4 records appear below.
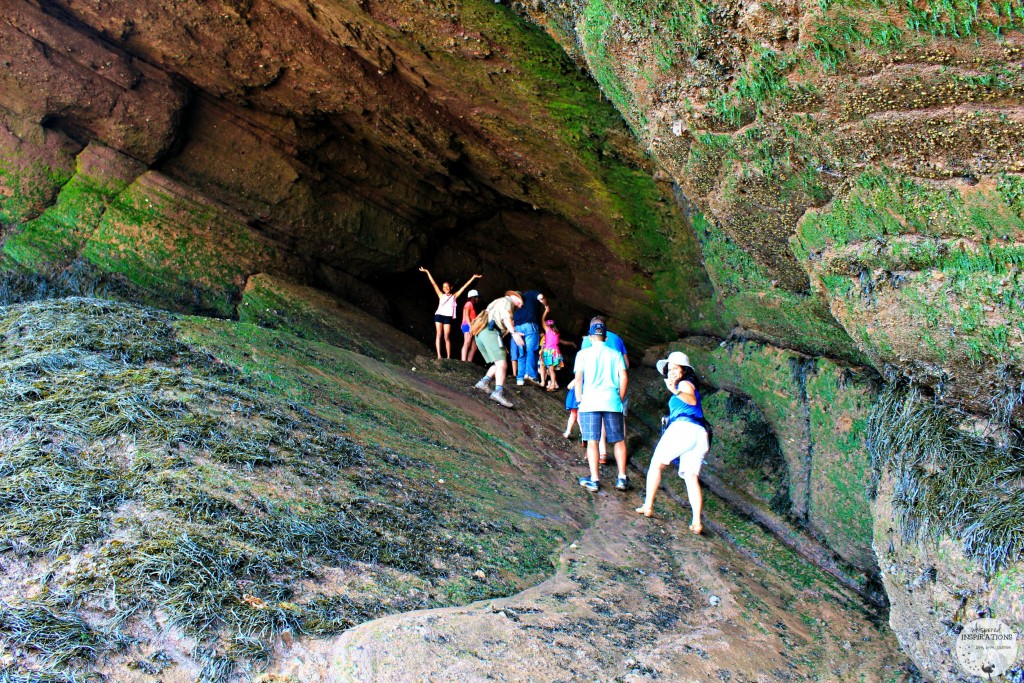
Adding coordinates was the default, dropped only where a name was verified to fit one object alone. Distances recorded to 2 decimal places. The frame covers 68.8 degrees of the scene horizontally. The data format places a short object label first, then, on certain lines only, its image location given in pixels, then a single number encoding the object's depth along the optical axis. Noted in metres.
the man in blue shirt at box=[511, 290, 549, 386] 10.83
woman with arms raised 11.98
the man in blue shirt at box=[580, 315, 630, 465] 8.19
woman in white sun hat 6.52
